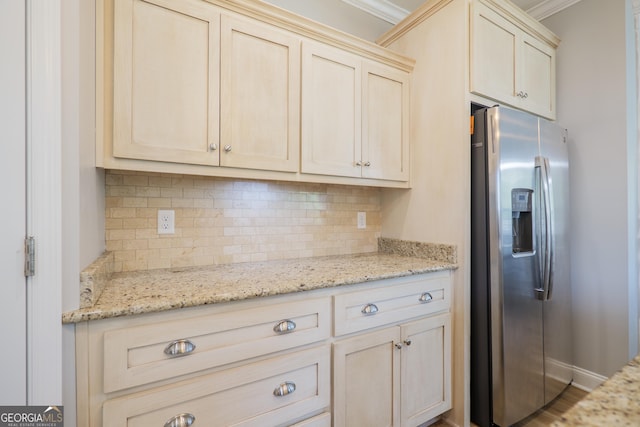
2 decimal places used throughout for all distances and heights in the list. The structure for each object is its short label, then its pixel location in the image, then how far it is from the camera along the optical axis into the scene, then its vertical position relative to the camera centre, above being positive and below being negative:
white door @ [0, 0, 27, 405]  0.81 +0.03
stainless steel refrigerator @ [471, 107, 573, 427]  1.67 -0.31
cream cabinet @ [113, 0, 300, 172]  1.23 +0.58
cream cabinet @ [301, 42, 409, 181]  1.67 +0.59
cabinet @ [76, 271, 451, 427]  0.94 -0.58
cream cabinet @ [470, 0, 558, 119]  1.74 +1.01
